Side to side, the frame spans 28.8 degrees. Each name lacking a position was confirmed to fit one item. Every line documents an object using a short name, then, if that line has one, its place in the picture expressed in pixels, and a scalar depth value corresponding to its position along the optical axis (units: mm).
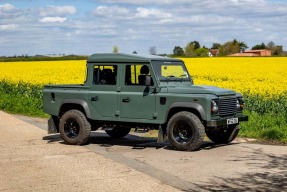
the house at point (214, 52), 117931
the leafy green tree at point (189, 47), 106612
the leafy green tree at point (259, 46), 130050
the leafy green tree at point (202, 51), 110938
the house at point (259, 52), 106438
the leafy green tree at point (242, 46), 121662
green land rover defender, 10711
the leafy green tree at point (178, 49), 102625
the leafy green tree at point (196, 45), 129625
